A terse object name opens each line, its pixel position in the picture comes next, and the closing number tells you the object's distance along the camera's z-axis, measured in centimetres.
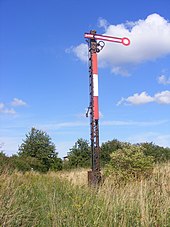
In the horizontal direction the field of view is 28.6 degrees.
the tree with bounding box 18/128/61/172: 4212
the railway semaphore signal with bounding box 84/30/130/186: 1156
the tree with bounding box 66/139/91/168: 3719
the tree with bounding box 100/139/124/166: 3578
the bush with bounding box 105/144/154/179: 1136
